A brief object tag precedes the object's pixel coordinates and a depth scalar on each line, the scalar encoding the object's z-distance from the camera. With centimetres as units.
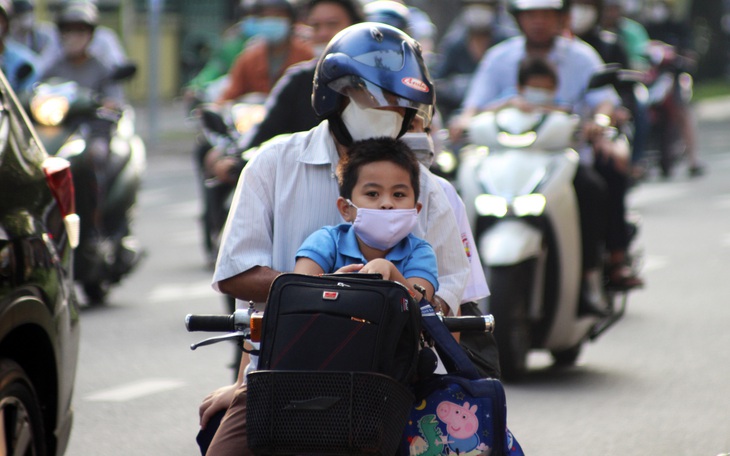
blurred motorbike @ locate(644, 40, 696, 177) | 4191
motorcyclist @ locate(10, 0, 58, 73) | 3325
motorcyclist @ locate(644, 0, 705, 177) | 4281
